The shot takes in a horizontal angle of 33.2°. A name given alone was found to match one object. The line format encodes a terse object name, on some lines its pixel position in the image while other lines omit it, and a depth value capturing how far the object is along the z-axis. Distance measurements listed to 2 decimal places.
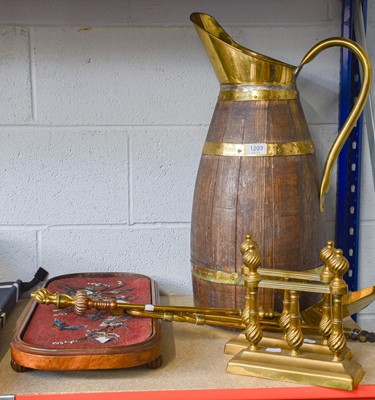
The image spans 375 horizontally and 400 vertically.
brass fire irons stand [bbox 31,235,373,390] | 0.78
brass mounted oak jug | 0.94
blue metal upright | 1.17
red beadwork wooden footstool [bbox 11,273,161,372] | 0.80
